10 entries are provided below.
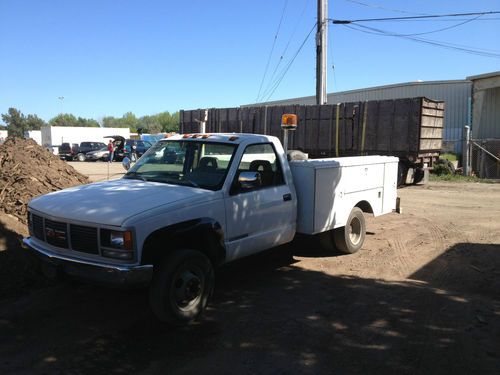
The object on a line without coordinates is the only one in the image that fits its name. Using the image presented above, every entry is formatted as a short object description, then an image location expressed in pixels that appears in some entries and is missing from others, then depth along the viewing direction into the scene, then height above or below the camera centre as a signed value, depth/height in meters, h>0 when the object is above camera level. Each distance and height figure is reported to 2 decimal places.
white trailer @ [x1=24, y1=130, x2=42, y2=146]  65.97 -0.53
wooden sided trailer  15.17 +0.17
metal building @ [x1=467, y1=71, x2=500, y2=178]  20.08 +0.74
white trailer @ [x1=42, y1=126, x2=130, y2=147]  56.69 -0.38
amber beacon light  6.83 +0.17
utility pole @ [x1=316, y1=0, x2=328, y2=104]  17.70 +3.21
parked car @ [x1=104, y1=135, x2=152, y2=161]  33.07 -1.09
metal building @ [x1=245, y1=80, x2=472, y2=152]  28.47 +2.70
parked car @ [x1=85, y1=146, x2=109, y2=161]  38.22 -1.94
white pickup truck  4.20 -0.84
